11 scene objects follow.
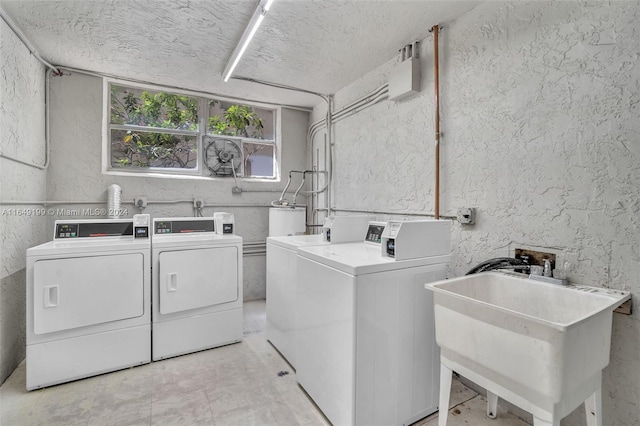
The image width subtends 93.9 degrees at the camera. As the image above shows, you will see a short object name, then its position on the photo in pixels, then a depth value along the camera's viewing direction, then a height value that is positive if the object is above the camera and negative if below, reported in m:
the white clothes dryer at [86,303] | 2.10 -0.71
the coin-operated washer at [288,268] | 2.38 -0.48
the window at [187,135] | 3.53 +0.96
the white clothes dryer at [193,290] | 2.53 -0.71
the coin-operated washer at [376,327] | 1.57 -0.66
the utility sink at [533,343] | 1.10 -0.54
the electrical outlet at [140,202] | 3.39 +0.08
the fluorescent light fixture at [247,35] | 1.96 +1.35
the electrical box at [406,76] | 2.48 +1.16
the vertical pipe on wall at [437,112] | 2.31 +0.78
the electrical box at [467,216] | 2.12 -0.03
